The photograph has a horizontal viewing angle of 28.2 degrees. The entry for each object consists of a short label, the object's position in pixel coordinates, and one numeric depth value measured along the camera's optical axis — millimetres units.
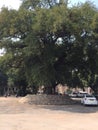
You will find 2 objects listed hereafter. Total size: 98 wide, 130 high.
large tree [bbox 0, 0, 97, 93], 21218
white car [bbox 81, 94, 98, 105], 23698
